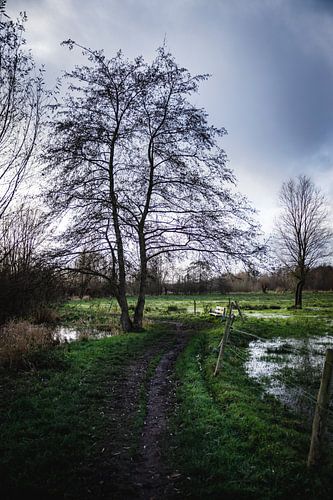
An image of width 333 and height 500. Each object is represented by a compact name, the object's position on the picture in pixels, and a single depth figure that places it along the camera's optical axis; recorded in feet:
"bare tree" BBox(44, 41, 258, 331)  52.95
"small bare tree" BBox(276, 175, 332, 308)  108.58
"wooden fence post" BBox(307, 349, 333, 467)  15.93
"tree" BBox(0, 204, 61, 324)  39.22
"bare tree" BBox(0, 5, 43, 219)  28.12
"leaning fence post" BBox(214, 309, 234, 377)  30.61
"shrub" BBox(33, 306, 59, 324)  61.39
